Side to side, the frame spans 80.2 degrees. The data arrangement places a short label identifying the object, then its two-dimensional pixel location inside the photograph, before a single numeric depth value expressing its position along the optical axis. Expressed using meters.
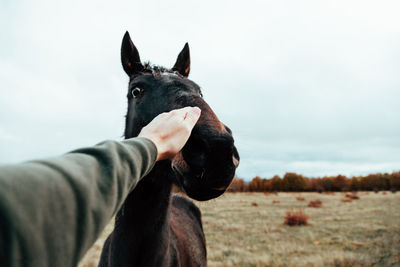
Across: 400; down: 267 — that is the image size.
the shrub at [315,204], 24.68
